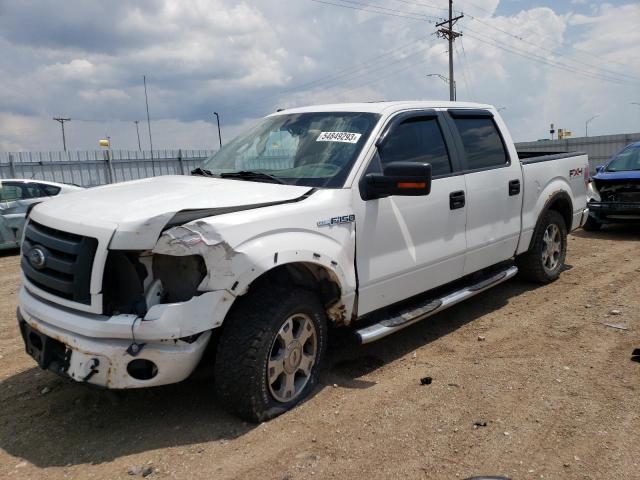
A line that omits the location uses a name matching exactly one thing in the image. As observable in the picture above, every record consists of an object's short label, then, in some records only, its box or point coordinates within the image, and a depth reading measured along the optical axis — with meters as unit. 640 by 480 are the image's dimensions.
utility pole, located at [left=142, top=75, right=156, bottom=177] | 18.84
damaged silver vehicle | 9.52
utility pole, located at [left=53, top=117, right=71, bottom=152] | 52.28
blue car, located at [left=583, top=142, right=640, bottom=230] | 9.15
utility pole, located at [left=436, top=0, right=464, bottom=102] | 32.72
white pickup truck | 2.85
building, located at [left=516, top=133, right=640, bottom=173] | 24.16
